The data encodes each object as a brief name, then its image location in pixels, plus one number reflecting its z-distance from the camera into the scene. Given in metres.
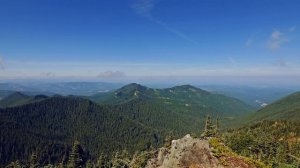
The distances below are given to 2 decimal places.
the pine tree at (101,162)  76.49
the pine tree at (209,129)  70.86
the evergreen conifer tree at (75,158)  71.54
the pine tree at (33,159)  74.70
